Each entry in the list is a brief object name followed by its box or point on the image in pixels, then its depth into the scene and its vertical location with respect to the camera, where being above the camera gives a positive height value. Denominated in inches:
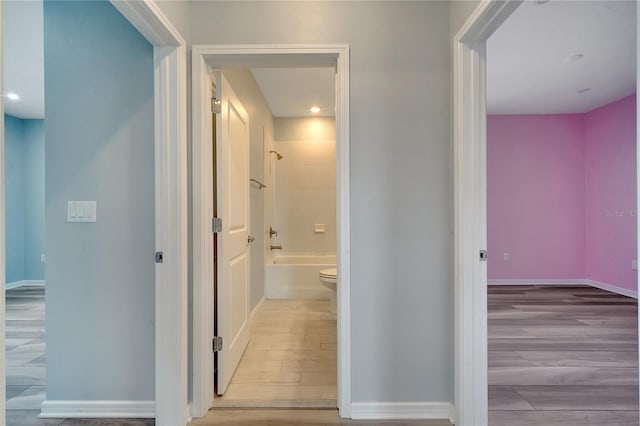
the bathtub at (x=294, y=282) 169.5 -33.9
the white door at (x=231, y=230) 80.6 -4.4
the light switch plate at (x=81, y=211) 72.1 +0.7
